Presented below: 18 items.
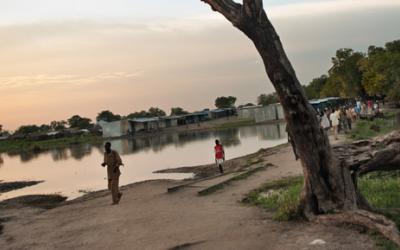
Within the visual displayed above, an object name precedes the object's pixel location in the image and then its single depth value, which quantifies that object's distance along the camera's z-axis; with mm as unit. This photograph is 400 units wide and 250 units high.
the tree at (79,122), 142000
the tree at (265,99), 142000
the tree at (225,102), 157125
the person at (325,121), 27466
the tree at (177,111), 144875
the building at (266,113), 84500
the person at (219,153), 21266
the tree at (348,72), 78875
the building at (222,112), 119356
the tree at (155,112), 145400
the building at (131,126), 99419
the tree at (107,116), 151125
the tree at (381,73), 60125
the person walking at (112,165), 14648
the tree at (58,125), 148125
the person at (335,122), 28227
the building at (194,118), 111938
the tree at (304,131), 8312
